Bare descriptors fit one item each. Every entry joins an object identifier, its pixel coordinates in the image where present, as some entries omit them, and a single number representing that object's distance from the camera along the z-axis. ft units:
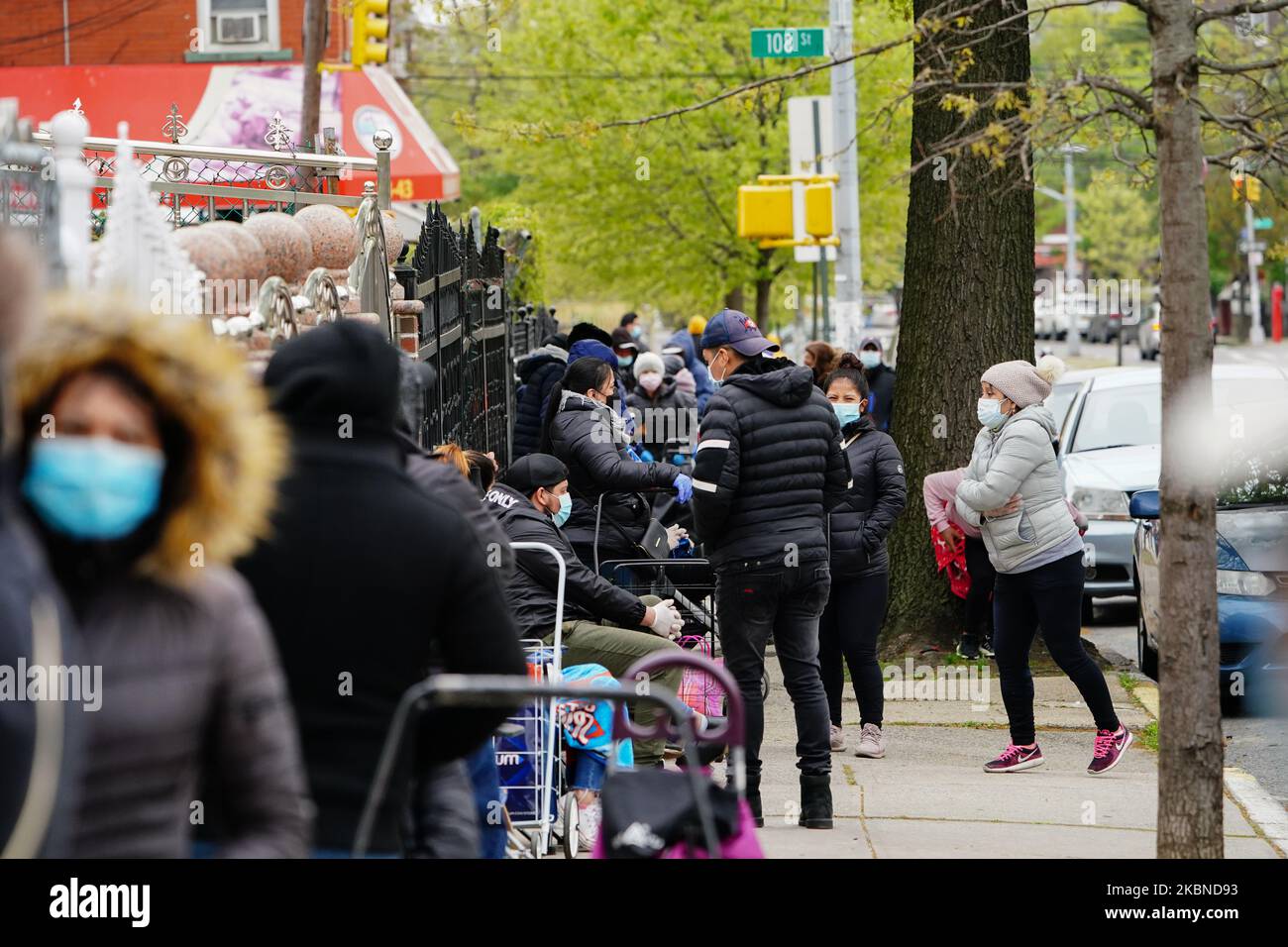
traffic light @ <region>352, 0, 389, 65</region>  125.18
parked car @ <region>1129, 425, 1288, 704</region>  60.49
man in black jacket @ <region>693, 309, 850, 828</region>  46.80
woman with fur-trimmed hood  17.03
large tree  73.72
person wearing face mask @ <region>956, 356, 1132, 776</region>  52.80
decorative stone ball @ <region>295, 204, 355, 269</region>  47.01
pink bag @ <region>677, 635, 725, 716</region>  49.75
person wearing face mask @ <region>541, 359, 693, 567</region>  55.62
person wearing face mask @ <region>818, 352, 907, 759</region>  56.54
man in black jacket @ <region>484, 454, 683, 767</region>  45.16
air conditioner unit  175.73
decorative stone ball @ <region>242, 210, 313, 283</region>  42.09
